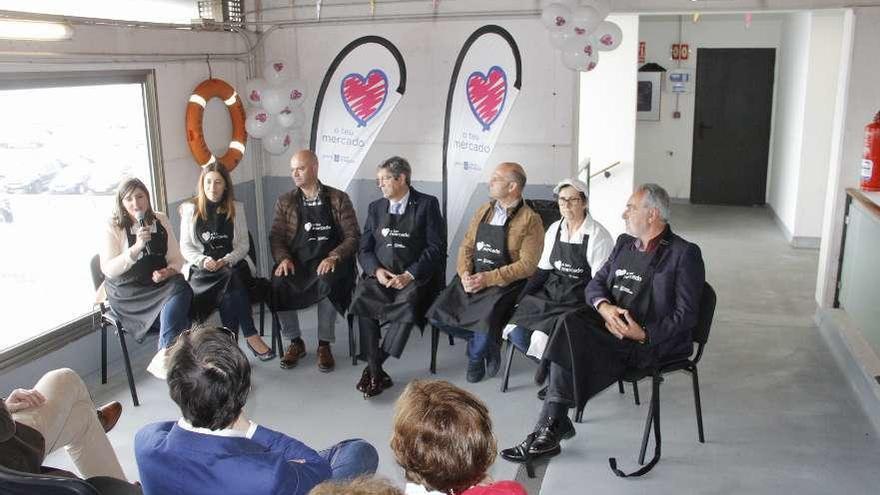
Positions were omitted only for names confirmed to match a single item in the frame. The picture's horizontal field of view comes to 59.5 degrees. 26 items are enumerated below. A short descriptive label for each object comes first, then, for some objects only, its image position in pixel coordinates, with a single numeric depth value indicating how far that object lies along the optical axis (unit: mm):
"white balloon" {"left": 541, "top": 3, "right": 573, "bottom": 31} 4504
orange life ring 4949
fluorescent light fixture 3451
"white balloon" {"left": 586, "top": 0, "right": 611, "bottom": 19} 4504
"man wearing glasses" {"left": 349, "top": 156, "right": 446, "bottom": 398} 4207
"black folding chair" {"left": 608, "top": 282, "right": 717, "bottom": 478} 3271
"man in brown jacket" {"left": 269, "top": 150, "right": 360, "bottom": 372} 4508
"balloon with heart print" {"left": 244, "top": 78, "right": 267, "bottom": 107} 5234
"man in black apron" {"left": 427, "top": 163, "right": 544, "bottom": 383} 4078
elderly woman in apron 3746
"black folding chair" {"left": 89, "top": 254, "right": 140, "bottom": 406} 4004
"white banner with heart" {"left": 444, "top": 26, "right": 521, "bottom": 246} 4992
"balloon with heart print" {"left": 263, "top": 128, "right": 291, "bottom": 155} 5312
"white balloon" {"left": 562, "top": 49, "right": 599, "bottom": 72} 4557
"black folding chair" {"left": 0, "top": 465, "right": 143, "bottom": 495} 1972
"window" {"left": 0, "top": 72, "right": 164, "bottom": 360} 3982
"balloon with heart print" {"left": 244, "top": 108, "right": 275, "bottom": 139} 5262
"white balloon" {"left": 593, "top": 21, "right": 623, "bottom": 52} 4523
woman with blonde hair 4355
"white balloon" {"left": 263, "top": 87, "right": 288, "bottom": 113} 5164
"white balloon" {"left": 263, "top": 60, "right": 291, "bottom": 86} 5227
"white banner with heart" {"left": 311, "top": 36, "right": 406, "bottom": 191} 5273
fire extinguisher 4477
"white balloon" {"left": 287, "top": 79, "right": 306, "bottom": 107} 5230
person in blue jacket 1807
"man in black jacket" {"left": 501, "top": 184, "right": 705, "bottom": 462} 3225
